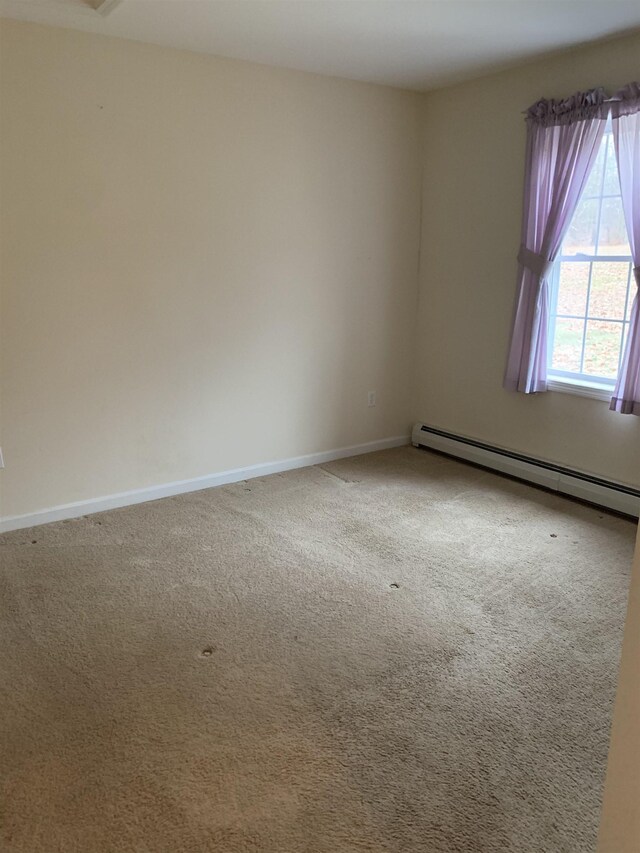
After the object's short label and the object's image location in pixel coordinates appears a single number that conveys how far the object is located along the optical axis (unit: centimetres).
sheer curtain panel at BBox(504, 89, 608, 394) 364
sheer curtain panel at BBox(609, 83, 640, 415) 342
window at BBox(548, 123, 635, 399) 375
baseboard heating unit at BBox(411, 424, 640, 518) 381
